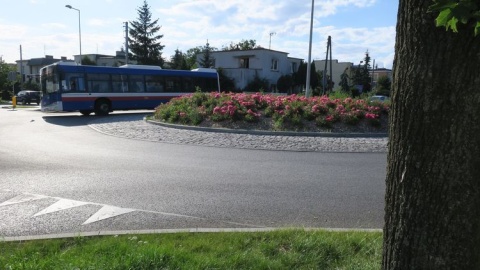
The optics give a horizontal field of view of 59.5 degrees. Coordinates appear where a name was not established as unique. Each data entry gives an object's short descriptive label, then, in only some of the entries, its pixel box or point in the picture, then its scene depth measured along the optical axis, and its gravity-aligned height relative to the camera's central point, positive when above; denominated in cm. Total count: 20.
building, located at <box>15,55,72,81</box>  9806 +503
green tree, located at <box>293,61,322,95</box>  6193 +186
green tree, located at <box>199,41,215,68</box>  6700 +433
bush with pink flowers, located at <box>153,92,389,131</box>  1609 -96
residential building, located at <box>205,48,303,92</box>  5344 +329
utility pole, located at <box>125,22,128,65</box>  4989 +545
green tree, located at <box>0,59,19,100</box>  6122 +13
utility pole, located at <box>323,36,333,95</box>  4700 +492
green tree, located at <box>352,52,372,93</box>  7581 +251
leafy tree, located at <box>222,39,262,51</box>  9694 +990
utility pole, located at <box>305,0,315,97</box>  2913 +267
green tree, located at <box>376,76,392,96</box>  6538 +87
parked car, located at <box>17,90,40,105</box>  4803 -145
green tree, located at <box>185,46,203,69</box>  8712 +795
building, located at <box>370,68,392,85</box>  12728 +611
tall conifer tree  7381 +762
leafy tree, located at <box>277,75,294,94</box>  5744 +73
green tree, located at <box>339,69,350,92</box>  5891 +120
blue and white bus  2306 -4
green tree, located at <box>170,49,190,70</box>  7318 +464
